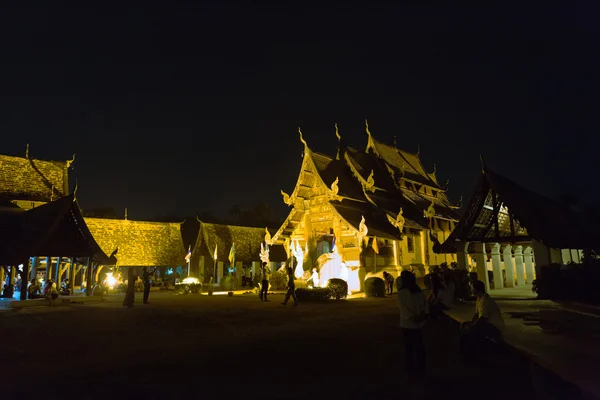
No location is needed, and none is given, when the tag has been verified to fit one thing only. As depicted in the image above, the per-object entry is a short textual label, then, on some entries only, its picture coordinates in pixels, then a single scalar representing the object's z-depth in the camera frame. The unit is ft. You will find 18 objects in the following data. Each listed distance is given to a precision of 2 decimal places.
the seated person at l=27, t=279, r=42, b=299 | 61.93
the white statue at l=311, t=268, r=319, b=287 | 76.69
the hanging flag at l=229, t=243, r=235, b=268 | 111.27
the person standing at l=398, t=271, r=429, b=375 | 18.79
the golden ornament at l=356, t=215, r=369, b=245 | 69.67
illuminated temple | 73.36
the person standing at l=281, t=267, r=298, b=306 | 53.52
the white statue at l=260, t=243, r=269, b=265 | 86.77
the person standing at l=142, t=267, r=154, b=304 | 61.62
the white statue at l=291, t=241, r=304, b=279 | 82.22
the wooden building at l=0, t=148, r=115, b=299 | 57.98
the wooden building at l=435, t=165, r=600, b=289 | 45.34
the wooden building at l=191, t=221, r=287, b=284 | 123.44
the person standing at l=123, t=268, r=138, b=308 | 54.29
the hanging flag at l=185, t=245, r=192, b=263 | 115.14
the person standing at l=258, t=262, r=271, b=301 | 60.64
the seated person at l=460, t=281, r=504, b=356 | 21.58
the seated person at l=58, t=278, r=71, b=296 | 74.25
